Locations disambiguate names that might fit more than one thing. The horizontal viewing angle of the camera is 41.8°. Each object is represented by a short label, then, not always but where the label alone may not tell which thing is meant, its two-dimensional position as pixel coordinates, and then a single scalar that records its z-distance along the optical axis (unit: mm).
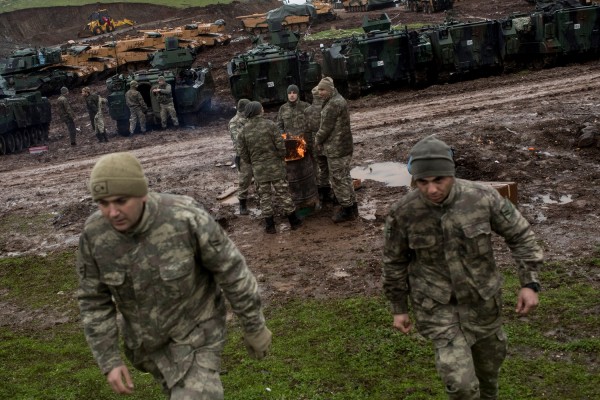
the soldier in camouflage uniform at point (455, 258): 4188
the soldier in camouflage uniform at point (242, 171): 11500
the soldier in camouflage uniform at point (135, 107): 21203
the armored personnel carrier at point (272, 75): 20984
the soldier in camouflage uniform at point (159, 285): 3801
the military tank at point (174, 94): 21578
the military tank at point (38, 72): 30000
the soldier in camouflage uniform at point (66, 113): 21219
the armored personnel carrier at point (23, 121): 21578
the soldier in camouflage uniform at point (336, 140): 10016
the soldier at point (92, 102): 21798
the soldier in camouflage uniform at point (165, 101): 21125
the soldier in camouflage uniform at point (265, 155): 10227
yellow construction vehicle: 50219
